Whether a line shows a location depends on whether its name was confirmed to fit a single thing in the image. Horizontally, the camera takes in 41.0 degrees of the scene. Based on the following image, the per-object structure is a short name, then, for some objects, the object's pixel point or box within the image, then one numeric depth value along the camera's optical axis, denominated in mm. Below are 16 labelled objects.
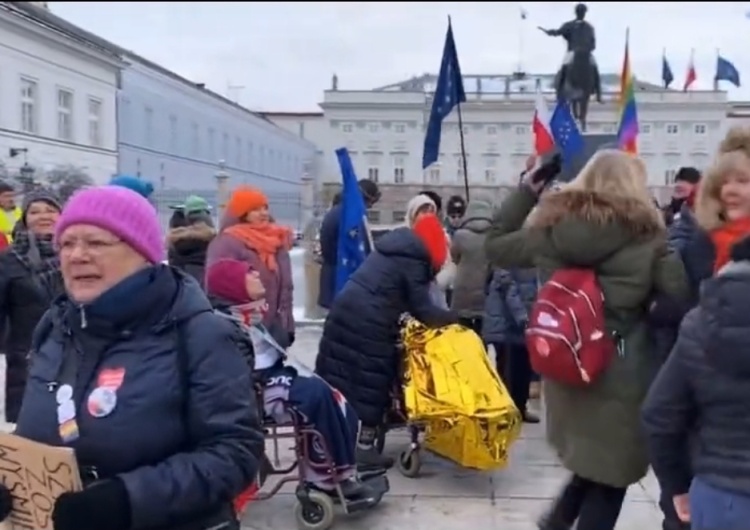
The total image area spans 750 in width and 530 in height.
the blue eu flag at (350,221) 7312
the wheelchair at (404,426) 5492
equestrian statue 16969
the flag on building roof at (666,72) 30652
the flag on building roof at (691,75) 28281
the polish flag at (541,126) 6640
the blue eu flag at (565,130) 10078
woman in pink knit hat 1985
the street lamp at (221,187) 16141
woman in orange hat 6113
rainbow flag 11309
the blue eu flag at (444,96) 9547
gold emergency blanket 5152
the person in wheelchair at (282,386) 4336
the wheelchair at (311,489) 4426
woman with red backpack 3299
